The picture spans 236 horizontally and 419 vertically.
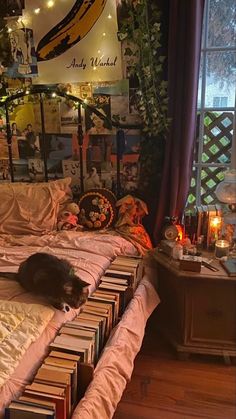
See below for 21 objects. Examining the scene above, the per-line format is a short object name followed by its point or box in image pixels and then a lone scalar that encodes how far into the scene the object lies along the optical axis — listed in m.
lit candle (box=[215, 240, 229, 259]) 1.81
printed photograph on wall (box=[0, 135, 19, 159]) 2.38
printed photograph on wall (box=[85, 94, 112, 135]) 2.21
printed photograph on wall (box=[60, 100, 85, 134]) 2.26
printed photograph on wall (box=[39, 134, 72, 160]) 2.32
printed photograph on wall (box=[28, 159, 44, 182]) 2.39
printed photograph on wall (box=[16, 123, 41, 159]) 2.35
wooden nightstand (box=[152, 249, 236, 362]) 1.65
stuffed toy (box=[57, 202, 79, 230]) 2.13
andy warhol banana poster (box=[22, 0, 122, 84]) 2.08
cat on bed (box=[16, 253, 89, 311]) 1.38
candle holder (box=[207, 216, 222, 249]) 1.87
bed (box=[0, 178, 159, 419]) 1.13
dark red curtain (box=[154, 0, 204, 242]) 1.81
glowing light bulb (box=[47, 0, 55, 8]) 2.11
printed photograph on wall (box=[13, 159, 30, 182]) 2.41
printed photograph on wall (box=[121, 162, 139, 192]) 2.25
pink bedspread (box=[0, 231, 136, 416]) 1.13
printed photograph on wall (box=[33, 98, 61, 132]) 2.28
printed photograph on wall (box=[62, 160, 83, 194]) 2.34
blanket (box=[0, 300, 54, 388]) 1.07
